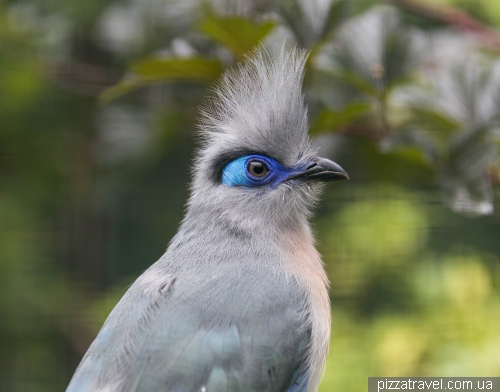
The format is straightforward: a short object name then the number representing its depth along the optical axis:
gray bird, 4.05
